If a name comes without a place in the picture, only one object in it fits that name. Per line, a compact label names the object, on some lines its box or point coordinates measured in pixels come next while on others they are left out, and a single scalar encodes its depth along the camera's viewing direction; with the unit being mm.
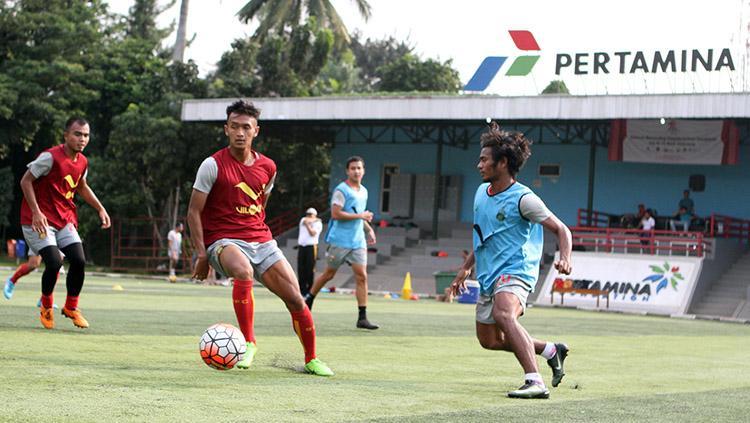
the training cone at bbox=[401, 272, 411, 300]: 31219
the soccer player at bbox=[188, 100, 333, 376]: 9164
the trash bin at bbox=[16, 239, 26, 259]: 42444
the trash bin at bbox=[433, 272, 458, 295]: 32156
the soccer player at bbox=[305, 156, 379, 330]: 15094
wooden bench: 30922
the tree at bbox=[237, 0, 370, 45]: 55250
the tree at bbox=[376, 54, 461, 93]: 65688
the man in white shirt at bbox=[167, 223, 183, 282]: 38666
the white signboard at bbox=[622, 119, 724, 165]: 36906
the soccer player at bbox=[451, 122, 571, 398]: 8609
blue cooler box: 29434
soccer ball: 8703
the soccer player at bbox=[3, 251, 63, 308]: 13320
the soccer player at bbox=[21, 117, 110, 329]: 12031
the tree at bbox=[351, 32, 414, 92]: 89438
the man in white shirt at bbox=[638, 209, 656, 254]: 34906
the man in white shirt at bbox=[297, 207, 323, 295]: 23359
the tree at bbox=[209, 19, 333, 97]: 47844
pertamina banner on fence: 30656
